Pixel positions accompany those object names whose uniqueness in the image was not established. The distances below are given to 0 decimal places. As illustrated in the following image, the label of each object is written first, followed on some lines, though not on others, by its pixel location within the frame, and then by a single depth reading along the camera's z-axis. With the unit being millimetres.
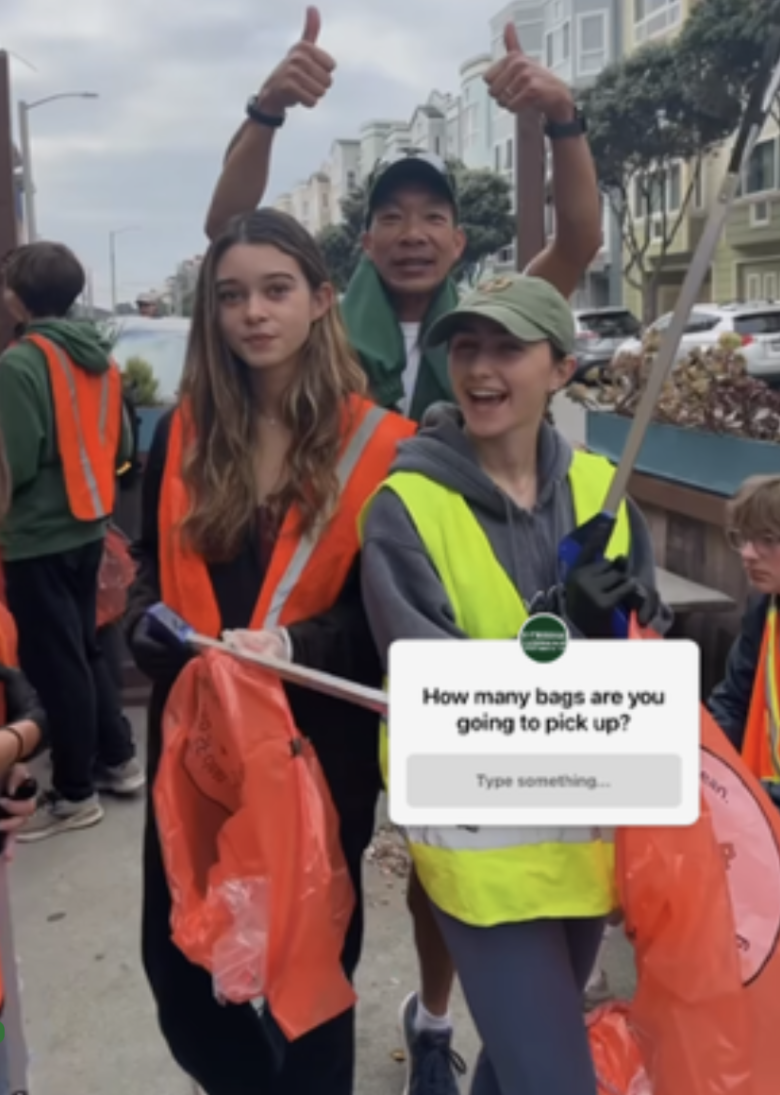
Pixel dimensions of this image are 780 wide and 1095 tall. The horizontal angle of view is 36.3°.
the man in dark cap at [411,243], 2219
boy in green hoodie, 3848
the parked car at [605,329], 16562
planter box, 3938
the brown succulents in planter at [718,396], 4141
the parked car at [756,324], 9039
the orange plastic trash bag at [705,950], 1502
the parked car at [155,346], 5148
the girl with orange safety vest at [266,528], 1942
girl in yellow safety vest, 1621
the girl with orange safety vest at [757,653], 2611
